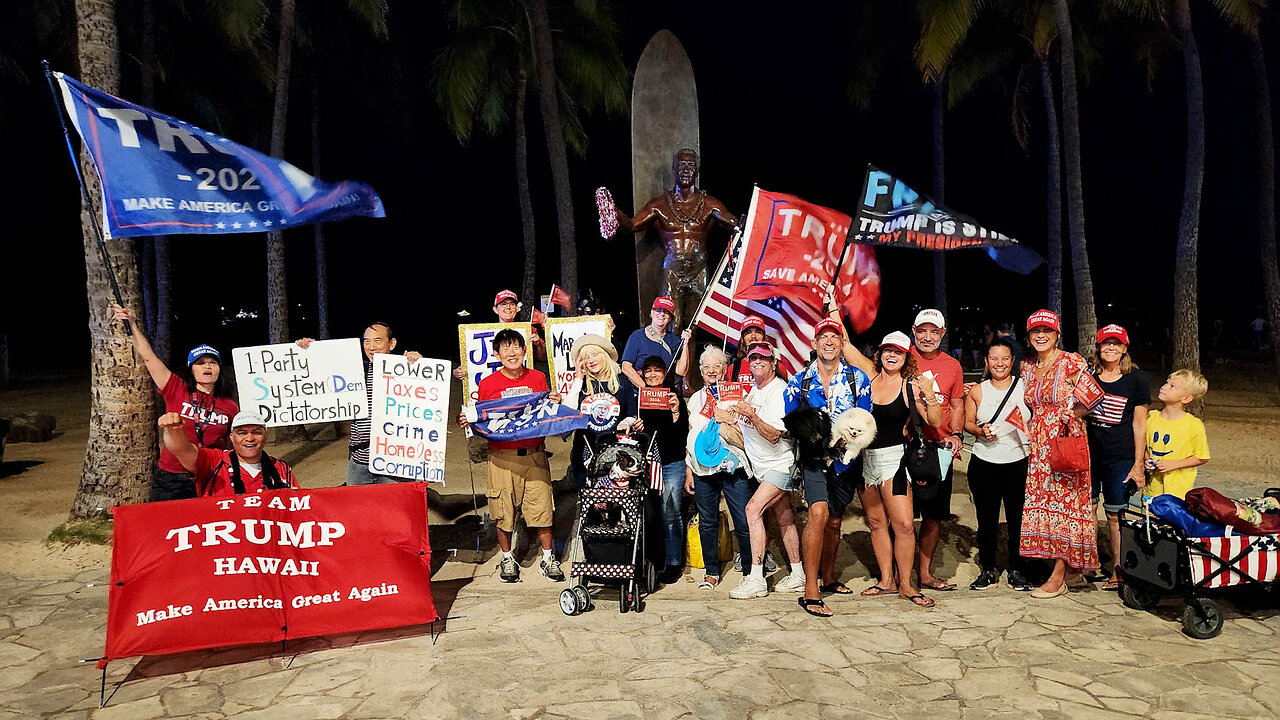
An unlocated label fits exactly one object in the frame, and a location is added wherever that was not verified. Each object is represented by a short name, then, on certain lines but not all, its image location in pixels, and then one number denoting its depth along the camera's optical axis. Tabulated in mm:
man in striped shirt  6418
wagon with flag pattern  5051
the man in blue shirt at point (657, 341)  6898
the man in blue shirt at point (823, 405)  5645
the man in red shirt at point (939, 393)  5945
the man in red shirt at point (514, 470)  6469
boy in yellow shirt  5617
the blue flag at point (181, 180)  5891
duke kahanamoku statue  8977
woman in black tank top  5734
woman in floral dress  5672
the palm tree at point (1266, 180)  17297
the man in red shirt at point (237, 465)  4949
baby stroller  5738
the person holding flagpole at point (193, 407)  5461
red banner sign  4570
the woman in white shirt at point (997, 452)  5895
